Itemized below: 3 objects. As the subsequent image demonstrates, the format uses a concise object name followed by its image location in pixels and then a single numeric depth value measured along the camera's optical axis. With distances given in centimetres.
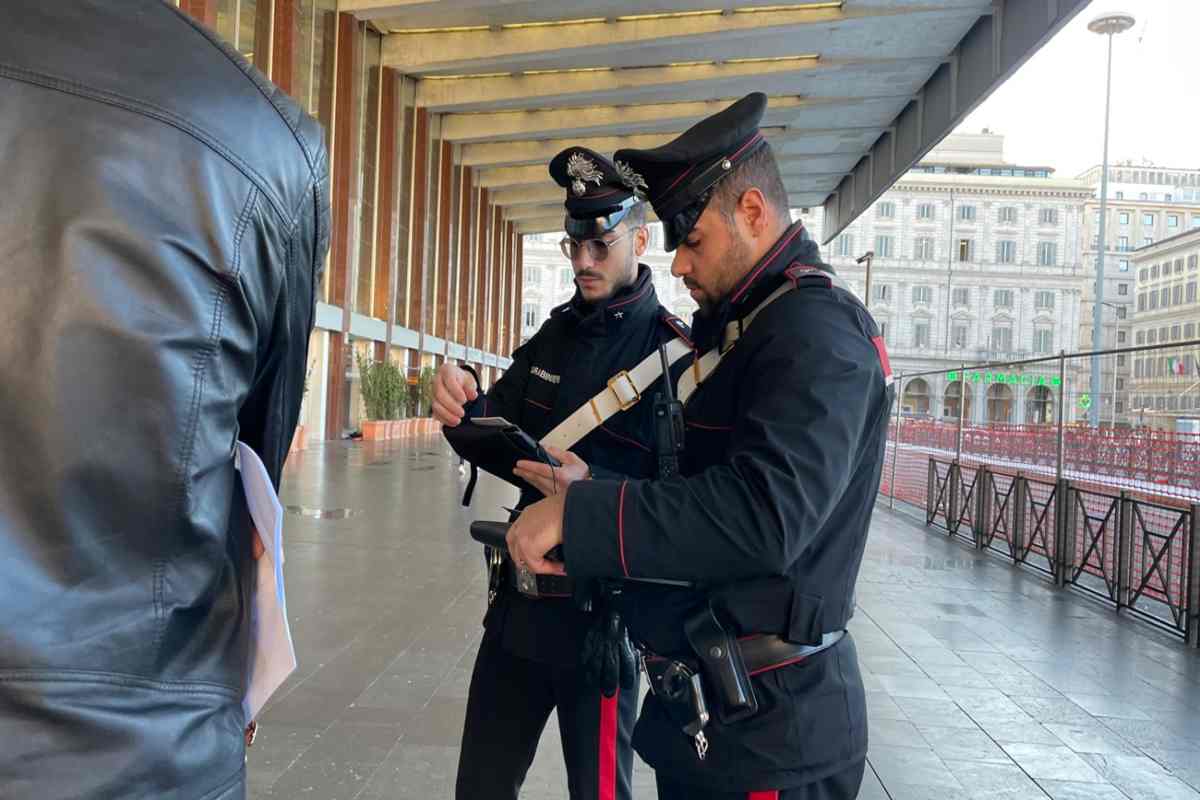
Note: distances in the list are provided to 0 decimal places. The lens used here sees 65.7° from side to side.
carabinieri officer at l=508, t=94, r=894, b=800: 133
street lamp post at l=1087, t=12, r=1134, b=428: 2866
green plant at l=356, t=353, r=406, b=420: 2209
